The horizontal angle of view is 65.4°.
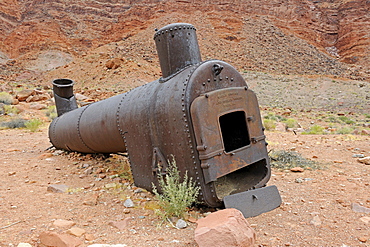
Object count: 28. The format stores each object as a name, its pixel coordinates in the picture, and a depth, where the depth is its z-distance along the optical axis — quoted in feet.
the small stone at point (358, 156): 18.14
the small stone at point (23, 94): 50.18
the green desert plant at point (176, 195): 9.39
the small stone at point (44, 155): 19.47
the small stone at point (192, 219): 9.50
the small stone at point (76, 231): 8.68
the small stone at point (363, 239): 7.95
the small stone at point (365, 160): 16.58
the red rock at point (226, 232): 7.19
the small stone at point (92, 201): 11.45
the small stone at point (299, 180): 13.73
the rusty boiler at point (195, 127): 9.53
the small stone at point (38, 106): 44.60
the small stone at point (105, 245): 7.73
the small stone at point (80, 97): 54.65
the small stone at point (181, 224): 9.07
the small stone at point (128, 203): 11.14
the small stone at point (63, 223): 9.38
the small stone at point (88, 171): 16.17
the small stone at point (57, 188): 13.00
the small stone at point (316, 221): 9.09
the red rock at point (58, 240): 8.00
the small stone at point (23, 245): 7.95
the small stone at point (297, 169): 15.55
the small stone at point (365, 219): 9.14
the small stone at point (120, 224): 9.26
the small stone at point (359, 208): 10.00
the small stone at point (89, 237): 8.45
